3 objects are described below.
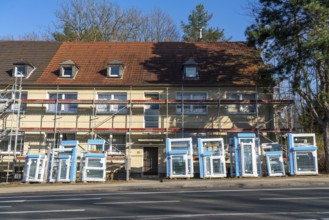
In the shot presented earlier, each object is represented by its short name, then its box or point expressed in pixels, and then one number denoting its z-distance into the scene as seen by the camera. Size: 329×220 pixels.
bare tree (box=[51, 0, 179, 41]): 39.69
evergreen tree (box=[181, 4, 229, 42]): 45.47
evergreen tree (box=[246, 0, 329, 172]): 20.00
